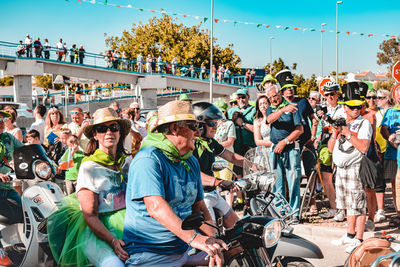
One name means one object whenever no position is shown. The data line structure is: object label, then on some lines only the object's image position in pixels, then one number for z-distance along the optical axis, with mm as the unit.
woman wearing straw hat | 2893
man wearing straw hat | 2398
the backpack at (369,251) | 2893
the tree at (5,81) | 70362
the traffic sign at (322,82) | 9922
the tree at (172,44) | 48312
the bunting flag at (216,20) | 19866
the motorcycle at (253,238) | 2434
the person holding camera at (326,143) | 6574
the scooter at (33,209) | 3703
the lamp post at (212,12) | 26684
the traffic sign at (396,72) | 8281
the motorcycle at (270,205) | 2932
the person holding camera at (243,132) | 7797
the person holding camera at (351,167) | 5141
